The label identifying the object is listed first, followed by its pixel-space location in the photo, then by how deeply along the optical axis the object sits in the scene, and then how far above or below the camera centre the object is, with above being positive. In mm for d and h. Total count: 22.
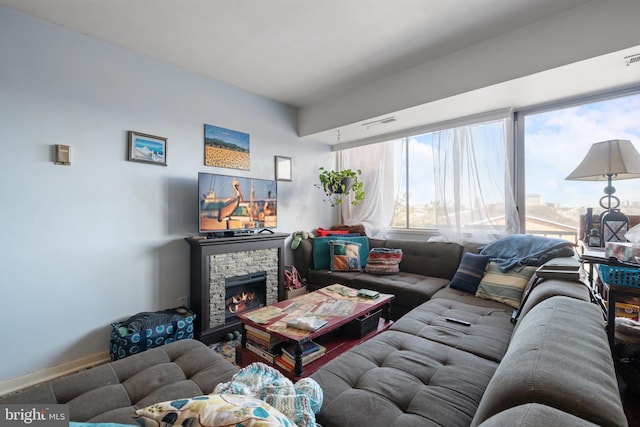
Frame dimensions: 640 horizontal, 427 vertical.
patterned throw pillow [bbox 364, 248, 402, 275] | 3064 -553
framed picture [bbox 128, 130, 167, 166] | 2377 +616
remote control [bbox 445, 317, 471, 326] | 1760 -717
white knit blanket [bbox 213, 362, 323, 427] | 817 -600
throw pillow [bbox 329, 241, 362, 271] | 3287 -517
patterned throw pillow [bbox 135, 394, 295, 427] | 570 -447
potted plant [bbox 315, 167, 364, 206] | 3729 +432
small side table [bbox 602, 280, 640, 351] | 1421 -468
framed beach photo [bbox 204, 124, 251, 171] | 2883 +755
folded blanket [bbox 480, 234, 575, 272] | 2215 -327
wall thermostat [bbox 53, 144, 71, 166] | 2021 +469
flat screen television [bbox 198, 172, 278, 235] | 2641 +122
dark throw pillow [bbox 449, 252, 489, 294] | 2412 -552
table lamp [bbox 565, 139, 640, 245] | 1888 +304
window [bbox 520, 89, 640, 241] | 2352 +555
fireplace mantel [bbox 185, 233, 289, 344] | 2490 -582
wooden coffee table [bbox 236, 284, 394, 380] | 1579 -693
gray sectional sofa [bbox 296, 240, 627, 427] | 607 -723
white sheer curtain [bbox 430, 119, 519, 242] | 2863 +339
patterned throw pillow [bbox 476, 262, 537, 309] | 2127 -592
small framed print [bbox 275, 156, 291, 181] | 3545 +624
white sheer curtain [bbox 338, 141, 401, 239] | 3809 +429
